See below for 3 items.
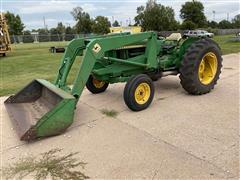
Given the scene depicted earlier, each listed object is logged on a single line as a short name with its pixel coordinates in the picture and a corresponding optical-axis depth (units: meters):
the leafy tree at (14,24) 36.36
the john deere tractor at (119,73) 2.67
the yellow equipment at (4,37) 11.41
